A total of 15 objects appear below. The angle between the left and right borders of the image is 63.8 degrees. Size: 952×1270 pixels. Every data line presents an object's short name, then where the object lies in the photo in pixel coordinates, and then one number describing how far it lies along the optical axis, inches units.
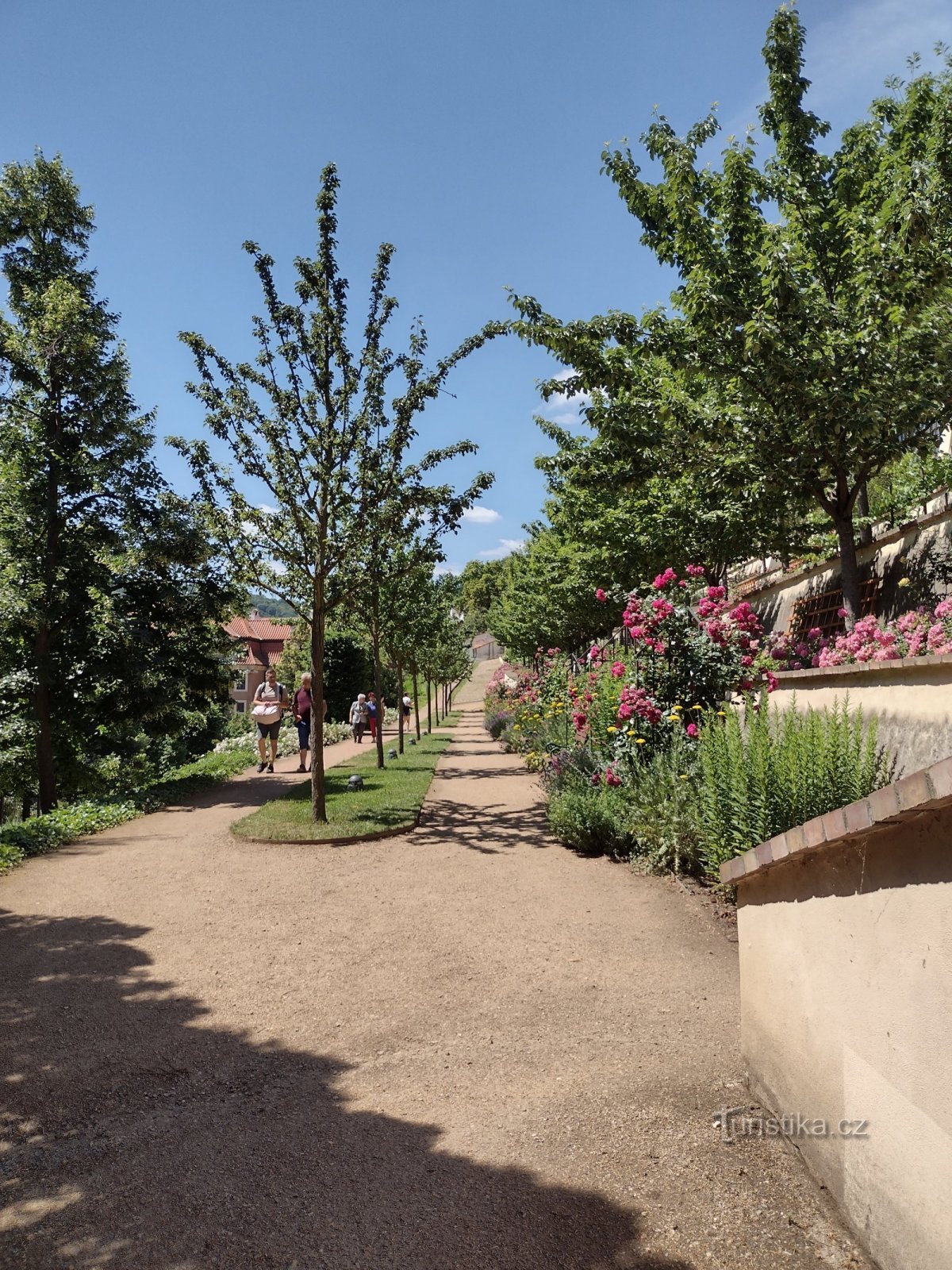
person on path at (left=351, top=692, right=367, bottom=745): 930.7
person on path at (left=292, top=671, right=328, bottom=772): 561.0
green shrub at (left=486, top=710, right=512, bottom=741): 847.7
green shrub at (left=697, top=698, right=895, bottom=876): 196.1
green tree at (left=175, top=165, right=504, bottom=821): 343.6
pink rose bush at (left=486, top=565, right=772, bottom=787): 293.4
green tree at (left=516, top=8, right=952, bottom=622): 256.7
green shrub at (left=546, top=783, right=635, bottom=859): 286.5
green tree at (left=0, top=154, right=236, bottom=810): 472.4
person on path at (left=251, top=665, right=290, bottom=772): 549.0
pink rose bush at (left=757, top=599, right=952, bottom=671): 245.8
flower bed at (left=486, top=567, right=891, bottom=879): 201.9
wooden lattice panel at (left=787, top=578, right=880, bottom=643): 410.0
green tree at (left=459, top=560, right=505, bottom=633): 3395.7
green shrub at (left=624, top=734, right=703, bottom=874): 253.1
